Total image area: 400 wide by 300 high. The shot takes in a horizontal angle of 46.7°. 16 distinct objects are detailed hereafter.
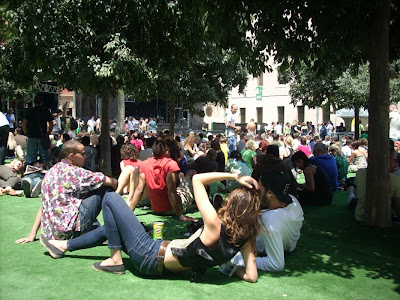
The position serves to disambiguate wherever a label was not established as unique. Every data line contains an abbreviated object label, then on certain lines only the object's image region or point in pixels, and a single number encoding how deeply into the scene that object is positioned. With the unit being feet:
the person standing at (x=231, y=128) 51.96
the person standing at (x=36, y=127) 34.47
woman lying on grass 13.21
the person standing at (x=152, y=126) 106.96
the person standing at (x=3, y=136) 37.06
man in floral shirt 16.31
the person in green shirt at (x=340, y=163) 37.32
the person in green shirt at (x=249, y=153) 37.35
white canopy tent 110.30
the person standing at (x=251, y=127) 52.58
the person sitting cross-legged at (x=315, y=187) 27.78
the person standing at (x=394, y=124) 39.22
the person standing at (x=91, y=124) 99.98
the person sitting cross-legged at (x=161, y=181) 23.97
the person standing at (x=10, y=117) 74.63
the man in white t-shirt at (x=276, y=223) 15.62
